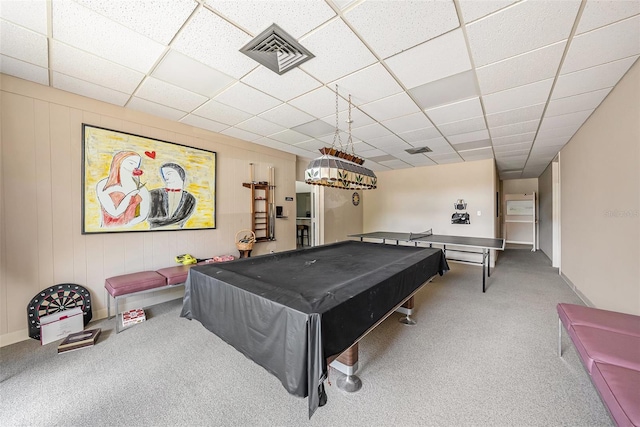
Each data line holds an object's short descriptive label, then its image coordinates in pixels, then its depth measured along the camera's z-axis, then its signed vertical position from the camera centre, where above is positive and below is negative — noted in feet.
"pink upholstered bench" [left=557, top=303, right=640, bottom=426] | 3.69 -2.89
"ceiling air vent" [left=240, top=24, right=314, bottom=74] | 6.06 +4.61
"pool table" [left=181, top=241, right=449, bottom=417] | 4.24 -2.08
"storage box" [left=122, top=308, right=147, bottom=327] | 9.14 -4.08
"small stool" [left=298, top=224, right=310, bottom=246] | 28.25 -2.15
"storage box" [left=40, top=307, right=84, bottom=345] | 7.95 -3.82
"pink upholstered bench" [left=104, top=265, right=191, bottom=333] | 8.85 -2.69
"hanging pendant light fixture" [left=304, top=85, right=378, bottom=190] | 8.30 +1.55
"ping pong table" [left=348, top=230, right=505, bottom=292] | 13.17 -1.85
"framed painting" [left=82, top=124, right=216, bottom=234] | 9.59 +1.45
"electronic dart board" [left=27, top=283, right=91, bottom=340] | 8.19 -3.20
